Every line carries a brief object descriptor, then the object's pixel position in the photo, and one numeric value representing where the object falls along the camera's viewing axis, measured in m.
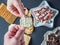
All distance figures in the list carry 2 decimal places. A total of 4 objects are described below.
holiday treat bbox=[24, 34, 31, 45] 1.04
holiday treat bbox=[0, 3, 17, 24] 1.06
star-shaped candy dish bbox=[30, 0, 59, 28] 1.03
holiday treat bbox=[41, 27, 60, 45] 0.97
